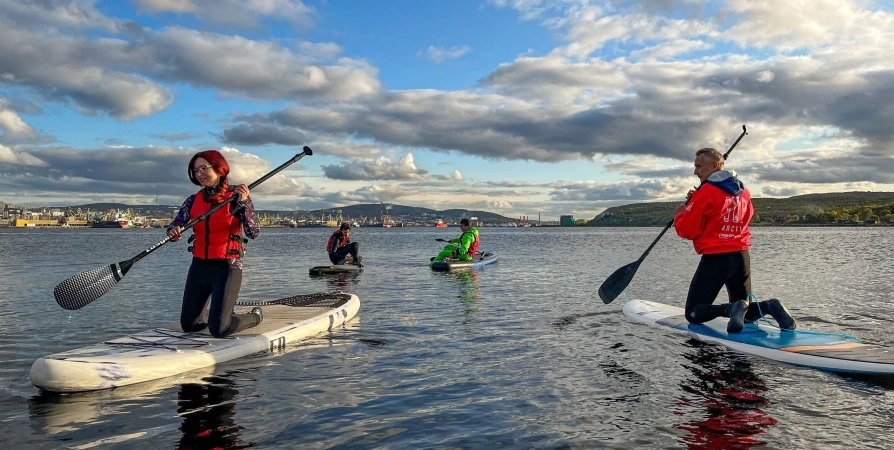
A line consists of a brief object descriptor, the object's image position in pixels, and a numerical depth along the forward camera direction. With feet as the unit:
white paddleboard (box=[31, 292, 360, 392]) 23.30
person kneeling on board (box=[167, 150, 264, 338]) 27.17
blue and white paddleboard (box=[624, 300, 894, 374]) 25.95
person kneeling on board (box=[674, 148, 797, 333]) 29.12
